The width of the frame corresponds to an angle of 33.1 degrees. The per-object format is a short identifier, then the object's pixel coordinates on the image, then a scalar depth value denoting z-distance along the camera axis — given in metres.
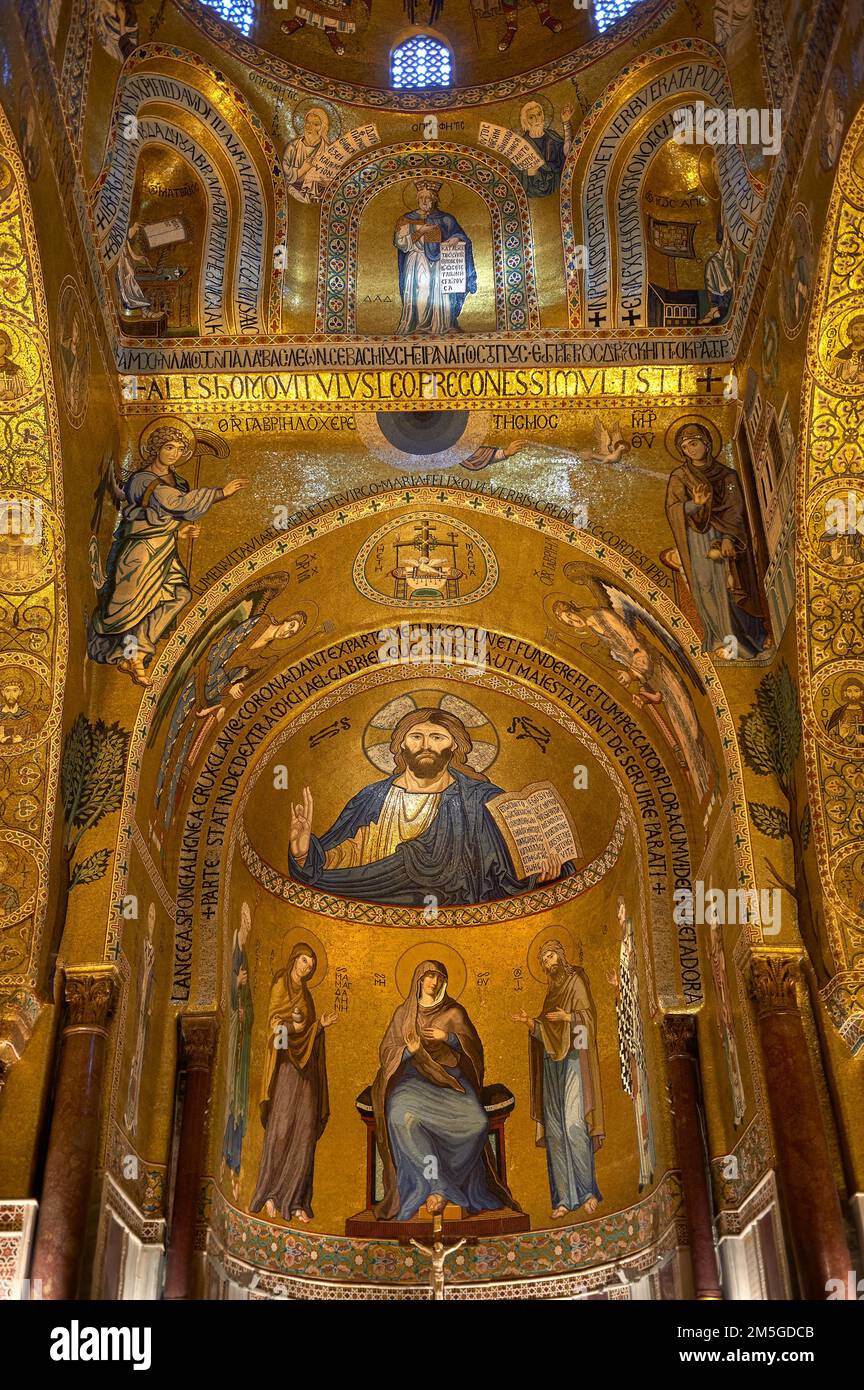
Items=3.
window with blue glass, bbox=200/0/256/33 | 14.05
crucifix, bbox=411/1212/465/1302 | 12.55
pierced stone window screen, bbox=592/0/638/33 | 13.97
